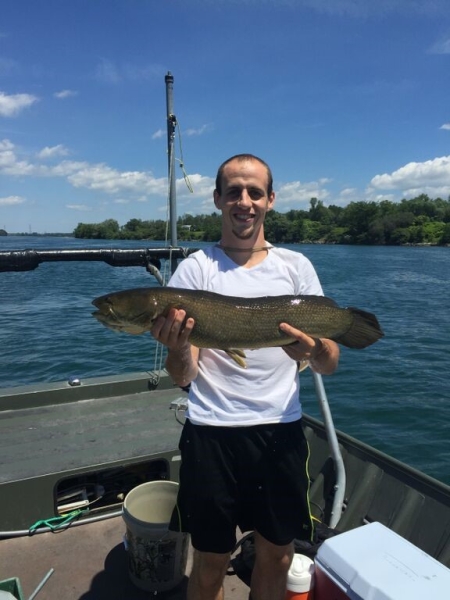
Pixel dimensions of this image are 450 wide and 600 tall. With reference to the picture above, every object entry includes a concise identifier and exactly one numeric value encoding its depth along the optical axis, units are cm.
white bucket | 316
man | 246
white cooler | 225
